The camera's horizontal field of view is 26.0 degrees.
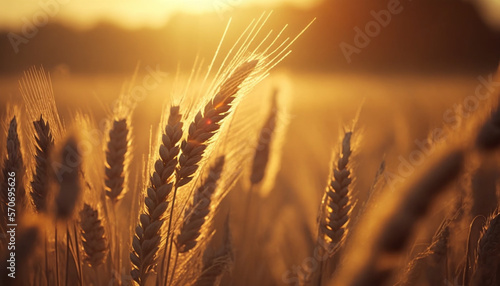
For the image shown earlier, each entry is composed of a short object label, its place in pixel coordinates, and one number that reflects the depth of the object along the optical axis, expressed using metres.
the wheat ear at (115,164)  0.73
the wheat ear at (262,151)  0.93
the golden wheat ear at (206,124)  0.64
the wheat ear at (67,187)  0.68
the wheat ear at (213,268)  0.71
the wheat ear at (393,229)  0.59
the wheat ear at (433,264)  0.69
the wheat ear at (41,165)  0.68
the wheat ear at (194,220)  0.69
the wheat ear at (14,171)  0.70
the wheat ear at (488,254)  0.66
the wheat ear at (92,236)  0.70
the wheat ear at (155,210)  0.64
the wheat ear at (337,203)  0.70
